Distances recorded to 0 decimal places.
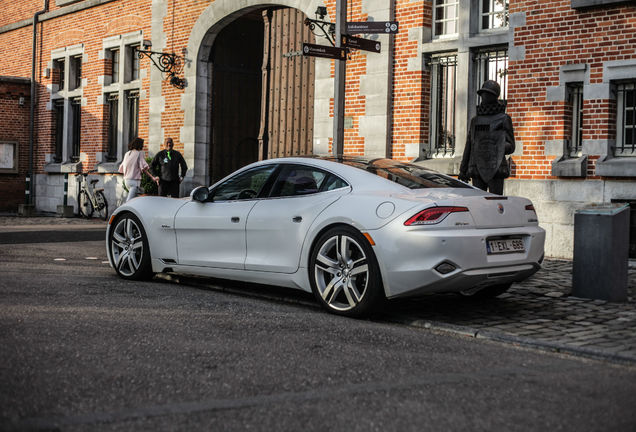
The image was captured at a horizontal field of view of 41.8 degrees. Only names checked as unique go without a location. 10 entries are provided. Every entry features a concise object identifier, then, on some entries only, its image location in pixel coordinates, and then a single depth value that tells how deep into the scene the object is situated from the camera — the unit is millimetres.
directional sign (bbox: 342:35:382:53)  10938
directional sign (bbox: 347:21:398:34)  10789
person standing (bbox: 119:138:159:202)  17031
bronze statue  9727
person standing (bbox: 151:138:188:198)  16266
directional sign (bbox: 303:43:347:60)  10539
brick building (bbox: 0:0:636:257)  11617
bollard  7906
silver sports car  6398
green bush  17625
